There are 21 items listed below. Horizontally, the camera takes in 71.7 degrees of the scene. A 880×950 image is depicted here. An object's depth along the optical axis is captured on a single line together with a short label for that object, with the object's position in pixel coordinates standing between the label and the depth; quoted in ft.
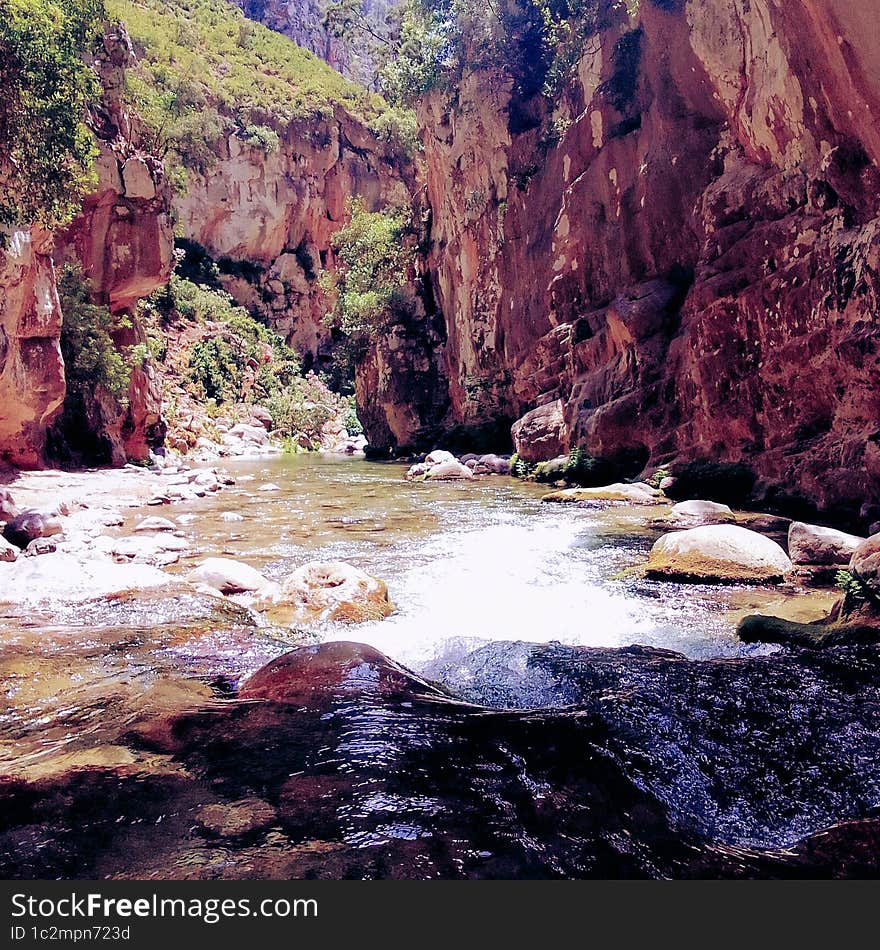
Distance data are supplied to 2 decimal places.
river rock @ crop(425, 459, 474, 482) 66.64
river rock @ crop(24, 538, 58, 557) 27.12
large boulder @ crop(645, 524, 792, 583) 22.93
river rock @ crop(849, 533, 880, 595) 15.12
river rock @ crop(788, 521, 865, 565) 23.71
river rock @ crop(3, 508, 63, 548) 29.35
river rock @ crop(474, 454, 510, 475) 73.61
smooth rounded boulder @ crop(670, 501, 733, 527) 34.78
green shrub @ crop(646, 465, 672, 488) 48.01
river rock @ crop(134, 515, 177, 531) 33.72
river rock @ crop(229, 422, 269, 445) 125.29
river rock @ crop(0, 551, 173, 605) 19.97
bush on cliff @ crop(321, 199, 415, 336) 106.73
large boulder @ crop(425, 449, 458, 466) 72.42
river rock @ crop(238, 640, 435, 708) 11.16
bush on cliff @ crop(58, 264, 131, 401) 63.26
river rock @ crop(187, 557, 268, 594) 21.30
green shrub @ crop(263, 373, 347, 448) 144.56
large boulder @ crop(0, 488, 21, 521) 32.19
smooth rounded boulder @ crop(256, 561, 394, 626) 19.10
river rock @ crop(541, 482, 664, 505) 44.70
